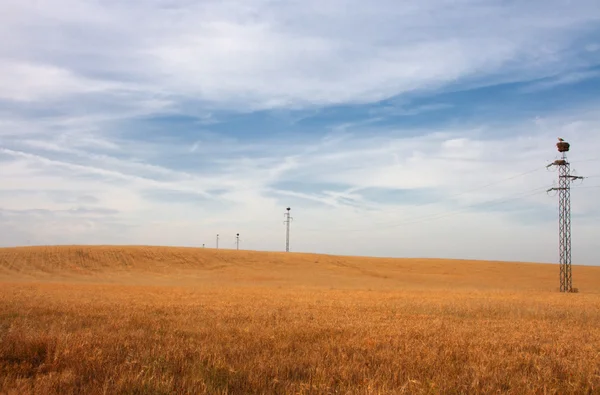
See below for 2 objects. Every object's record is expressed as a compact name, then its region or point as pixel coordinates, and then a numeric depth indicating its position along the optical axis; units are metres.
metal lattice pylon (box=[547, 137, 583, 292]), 47.81
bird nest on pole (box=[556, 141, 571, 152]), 51.41
